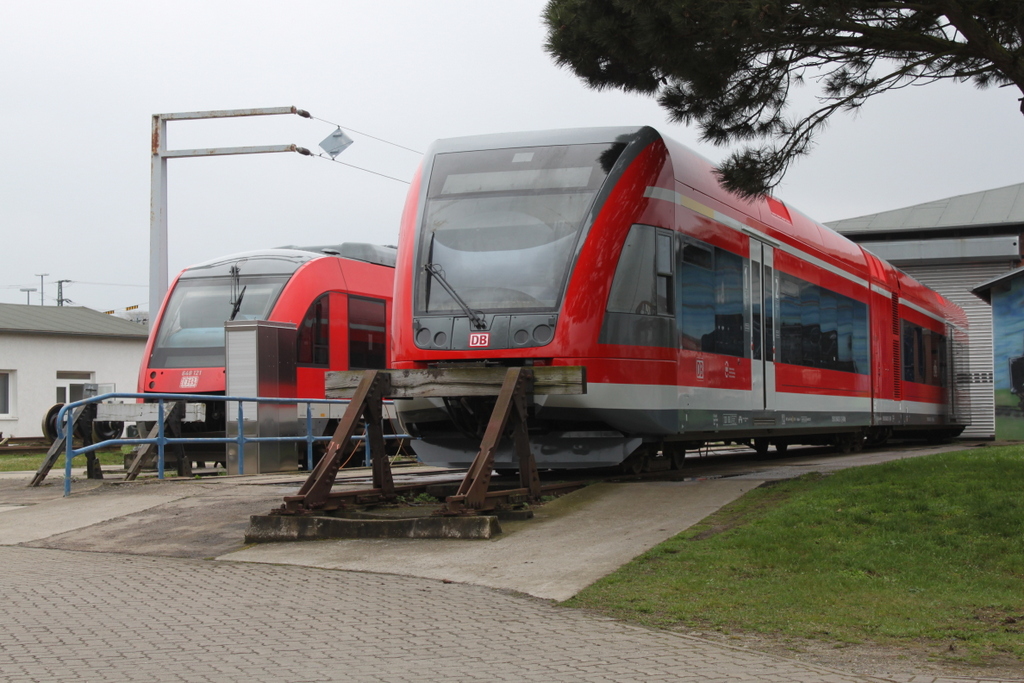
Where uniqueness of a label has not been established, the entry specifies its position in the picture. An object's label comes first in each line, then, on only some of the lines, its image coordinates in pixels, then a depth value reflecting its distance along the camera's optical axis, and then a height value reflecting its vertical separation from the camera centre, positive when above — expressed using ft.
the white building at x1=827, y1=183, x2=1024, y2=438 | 102.63 +12.82
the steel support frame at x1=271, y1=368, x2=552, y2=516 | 29.78 -1.63
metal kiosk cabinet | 49.32 +0.77
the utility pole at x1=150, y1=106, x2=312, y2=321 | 73.20 +13.78
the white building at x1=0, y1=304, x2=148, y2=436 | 135.74 +5.79
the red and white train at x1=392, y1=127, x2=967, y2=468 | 34.86 +3.47
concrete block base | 28.63 -3.07
